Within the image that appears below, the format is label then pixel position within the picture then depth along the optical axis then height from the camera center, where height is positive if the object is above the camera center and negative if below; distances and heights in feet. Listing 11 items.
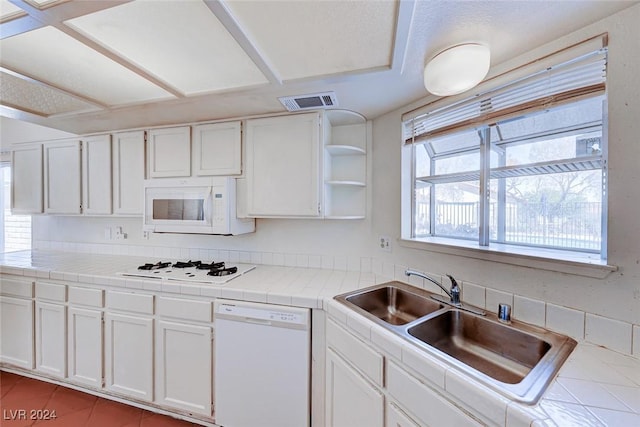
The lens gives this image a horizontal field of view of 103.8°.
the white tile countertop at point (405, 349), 2.16 -1.69
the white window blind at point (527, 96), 3.37 +1.90
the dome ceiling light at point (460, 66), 3.71 +2.22
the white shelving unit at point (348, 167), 6.77 +1.24
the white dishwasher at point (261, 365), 4.74 -3.00
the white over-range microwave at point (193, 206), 6.37 +0.15
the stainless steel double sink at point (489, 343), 2.67 -1.78
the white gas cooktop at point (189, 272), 5.77 -1.53
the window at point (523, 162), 3.59 +0.93
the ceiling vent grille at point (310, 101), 5.36 +2.49
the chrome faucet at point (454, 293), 4.38 -1.41
